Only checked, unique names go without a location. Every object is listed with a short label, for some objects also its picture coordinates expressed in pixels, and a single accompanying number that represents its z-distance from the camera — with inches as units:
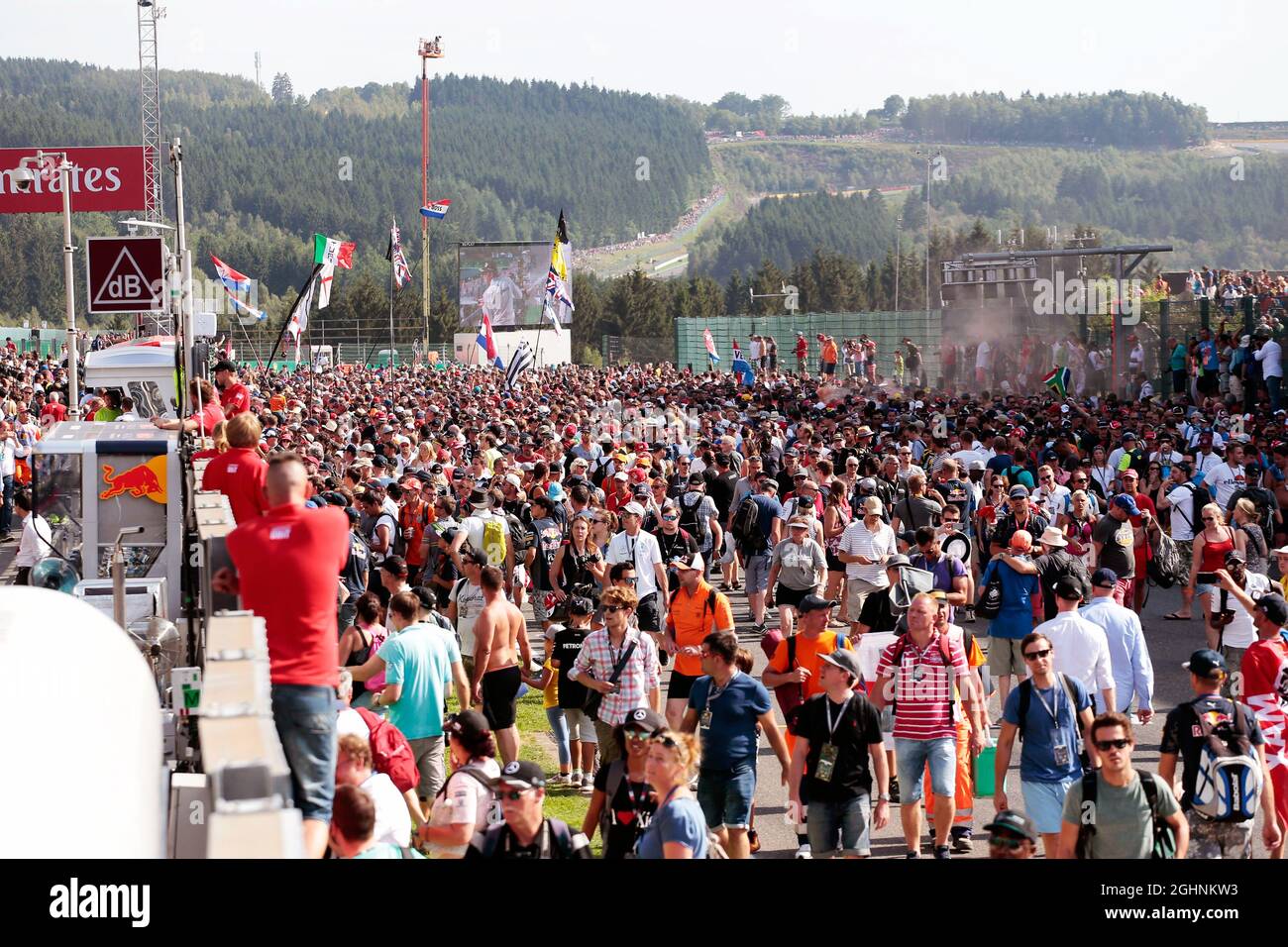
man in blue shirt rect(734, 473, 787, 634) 669.7
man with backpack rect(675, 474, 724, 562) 700.7
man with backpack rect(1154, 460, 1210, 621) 683.4
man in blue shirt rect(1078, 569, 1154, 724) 426.0
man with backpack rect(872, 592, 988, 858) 367.2
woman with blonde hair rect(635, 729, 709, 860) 259.8
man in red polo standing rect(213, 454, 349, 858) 227.5
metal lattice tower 1643.5
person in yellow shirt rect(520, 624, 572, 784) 442.3
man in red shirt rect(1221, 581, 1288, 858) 354.0
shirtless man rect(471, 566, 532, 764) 424.2
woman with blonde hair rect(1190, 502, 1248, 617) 594.5
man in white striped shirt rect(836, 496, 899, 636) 567.8
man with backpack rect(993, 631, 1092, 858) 345.1
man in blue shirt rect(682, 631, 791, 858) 348.8
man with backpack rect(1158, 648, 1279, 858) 317.1
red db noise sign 888.3
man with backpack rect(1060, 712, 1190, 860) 286.2
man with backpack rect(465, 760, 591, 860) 246.7
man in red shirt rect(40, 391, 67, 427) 944.9
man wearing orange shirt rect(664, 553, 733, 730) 442.6
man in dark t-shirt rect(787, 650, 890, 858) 344.2
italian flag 1391.5
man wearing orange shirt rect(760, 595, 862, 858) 395.5
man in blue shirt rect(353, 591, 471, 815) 376.5
